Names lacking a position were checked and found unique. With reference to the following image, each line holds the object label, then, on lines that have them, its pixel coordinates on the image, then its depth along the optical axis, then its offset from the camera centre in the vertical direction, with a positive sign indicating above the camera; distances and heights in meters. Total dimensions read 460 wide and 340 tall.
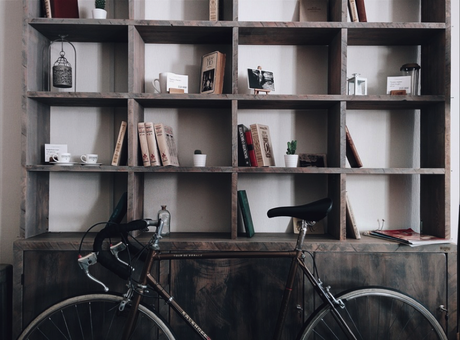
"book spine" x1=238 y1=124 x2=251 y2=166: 2.08 +0.14
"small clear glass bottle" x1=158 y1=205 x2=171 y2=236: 2.12 -0.29
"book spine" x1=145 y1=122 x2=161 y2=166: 2.02 +0.13
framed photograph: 2.09 +0.52
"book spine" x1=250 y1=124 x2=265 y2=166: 2.08 +0.14
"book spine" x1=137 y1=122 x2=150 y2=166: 2.03 +0.14
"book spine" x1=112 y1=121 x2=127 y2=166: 2.04 +0.11
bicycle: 1.64 -0.70
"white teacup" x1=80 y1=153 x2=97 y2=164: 2.06 +0.06
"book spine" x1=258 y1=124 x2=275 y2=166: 2.09 +0.14
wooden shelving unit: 1.98 +0.39
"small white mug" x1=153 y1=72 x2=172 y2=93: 2.07 +0.50
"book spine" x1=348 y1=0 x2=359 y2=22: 2.05 +0.91
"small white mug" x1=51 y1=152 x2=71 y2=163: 2.05 +0.06
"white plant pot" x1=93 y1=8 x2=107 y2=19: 2.06 +0.89
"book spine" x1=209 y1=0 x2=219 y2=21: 2.07 +0.91
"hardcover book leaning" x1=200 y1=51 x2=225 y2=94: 2.07 +0.56
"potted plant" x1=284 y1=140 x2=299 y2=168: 2.05 +0.07
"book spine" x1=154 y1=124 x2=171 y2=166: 2.02 +0.14
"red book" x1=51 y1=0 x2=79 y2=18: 2.06 +0.92
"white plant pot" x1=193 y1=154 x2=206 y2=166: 2.07 +0.05
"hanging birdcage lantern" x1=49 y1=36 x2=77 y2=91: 2.10 +0.54
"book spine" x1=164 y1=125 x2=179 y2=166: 2.08 +0.14
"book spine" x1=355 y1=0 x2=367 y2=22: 2.06 +0.91
